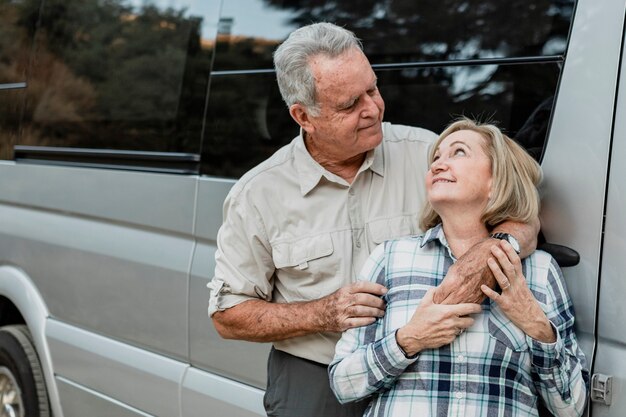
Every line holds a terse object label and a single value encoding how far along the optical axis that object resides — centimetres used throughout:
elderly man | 280
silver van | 248
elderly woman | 237
